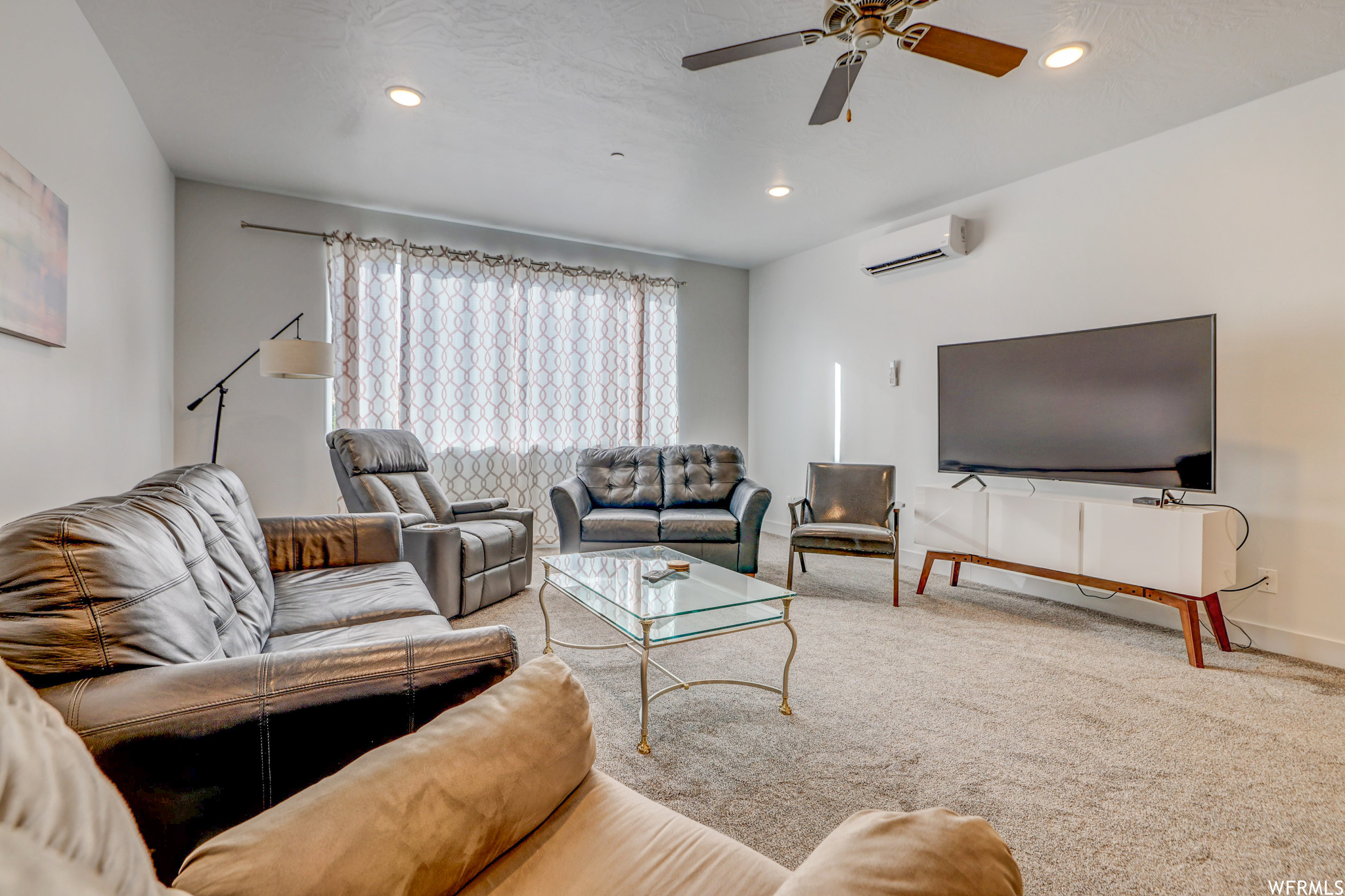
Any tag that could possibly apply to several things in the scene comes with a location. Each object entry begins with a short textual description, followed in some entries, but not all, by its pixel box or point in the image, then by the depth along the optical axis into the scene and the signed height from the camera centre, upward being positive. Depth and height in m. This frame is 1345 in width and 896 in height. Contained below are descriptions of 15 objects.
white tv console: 2.74 -0.48
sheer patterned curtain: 4.45 +0.68
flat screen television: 2.88 +0.23
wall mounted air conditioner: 4.11 +1.42
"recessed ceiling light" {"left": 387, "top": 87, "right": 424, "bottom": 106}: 2.85 +1.63
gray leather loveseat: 4.05 -0.41
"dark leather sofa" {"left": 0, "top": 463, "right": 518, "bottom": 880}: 0.94 -0.40
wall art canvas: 1.79 +0.58
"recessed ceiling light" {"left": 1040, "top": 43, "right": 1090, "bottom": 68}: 2.50 +1.63
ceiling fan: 1.92 +1.35
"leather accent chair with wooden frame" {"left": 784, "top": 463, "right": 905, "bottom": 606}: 3.67 -0.45
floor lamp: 3.39 +0.47
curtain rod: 4.24 +1.47
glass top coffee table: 2.08 -0.57
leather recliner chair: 3.15 -0.46
